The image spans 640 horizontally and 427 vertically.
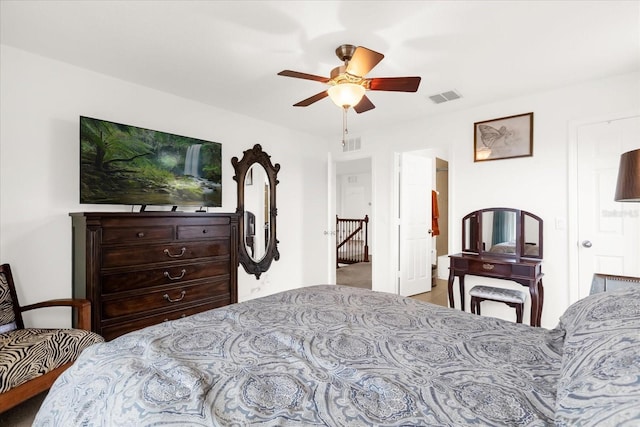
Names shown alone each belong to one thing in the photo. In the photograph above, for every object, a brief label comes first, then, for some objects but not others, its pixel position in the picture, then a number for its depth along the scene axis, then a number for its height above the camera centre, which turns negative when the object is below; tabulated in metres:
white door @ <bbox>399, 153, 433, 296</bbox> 4.36 -0.16
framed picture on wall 3.19 +0.80
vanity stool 2.93 -0.82
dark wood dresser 2.25 -0.43
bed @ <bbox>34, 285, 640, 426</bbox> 0.76 -0.51
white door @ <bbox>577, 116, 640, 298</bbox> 2.67 +0.02
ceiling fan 1.95 +0.89
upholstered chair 1.64 -0.78
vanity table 2.96 -0.41
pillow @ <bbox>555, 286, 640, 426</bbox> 0.62 -0.38
